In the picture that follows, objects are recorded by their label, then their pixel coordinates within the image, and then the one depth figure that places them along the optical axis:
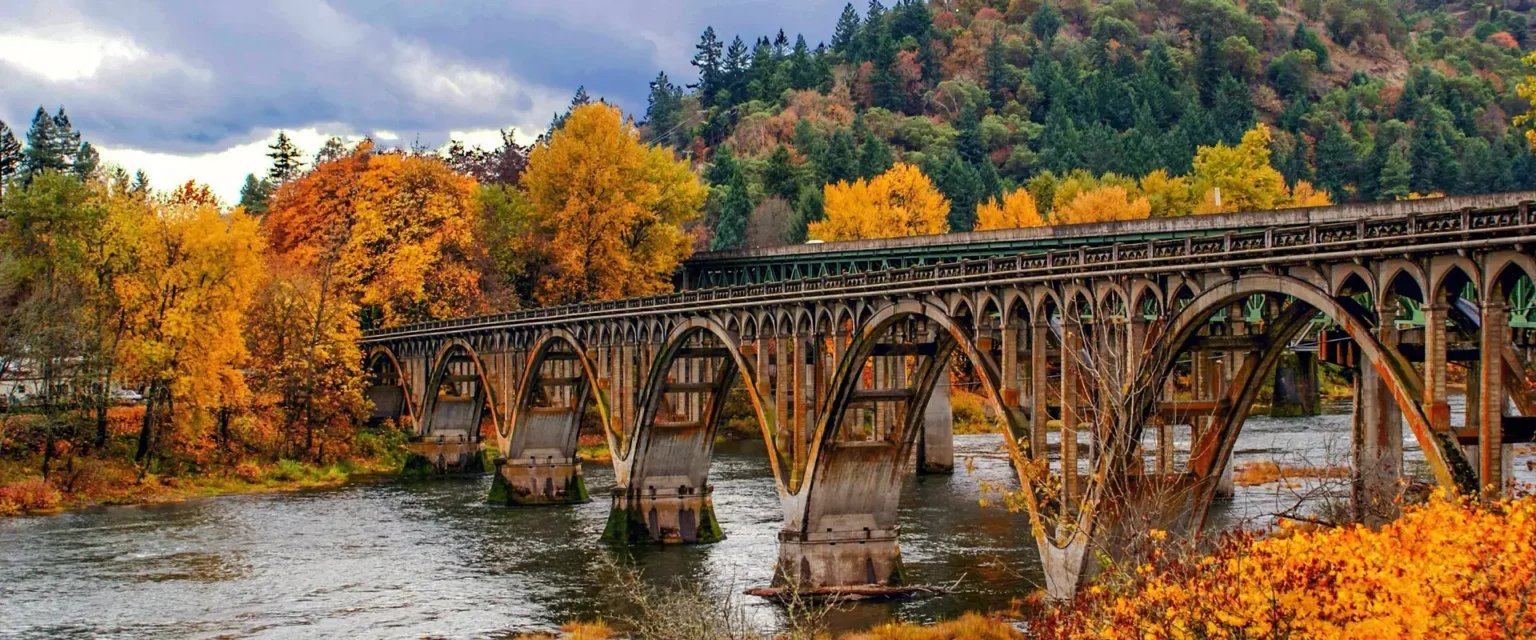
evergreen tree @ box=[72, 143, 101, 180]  160.85
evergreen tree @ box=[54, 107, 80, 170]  158.88
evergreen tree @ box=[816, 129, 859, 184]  189.25
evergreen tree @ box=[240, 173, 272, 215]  165.62
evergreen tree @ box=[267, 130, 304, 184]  176.38
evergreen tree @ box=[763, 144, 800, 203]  183.62
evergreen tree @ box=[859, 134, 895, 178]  189.20
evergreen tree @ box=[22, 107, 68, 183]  153.88
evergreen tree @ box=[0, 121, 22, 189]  145.88
